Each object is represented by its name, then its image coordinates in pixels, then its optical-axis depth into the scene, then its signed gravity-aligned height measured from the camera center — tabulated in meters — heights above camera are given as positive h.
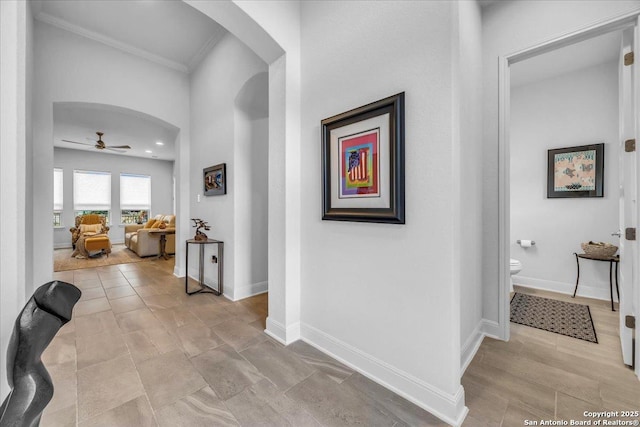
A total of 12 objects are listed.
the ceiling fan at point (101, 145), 5.86 +1.63
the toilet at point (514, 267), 2.94 -0.63
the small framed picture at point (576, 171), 3.17 +0.53
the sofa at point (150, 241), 5.96 -0.65
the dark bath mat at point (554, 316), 2.32 -1.07
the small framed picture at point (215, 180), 3.30 +0.46
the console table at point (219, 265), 3.33 -0.67
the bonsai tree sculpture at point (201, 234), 3.50 -0.28
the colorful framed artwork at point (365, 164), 1.54 +0.34
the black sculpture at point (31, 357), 0.52 -0.31
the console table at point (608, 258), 2.77 -0.52
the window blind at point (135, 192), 8.70 +0.78
